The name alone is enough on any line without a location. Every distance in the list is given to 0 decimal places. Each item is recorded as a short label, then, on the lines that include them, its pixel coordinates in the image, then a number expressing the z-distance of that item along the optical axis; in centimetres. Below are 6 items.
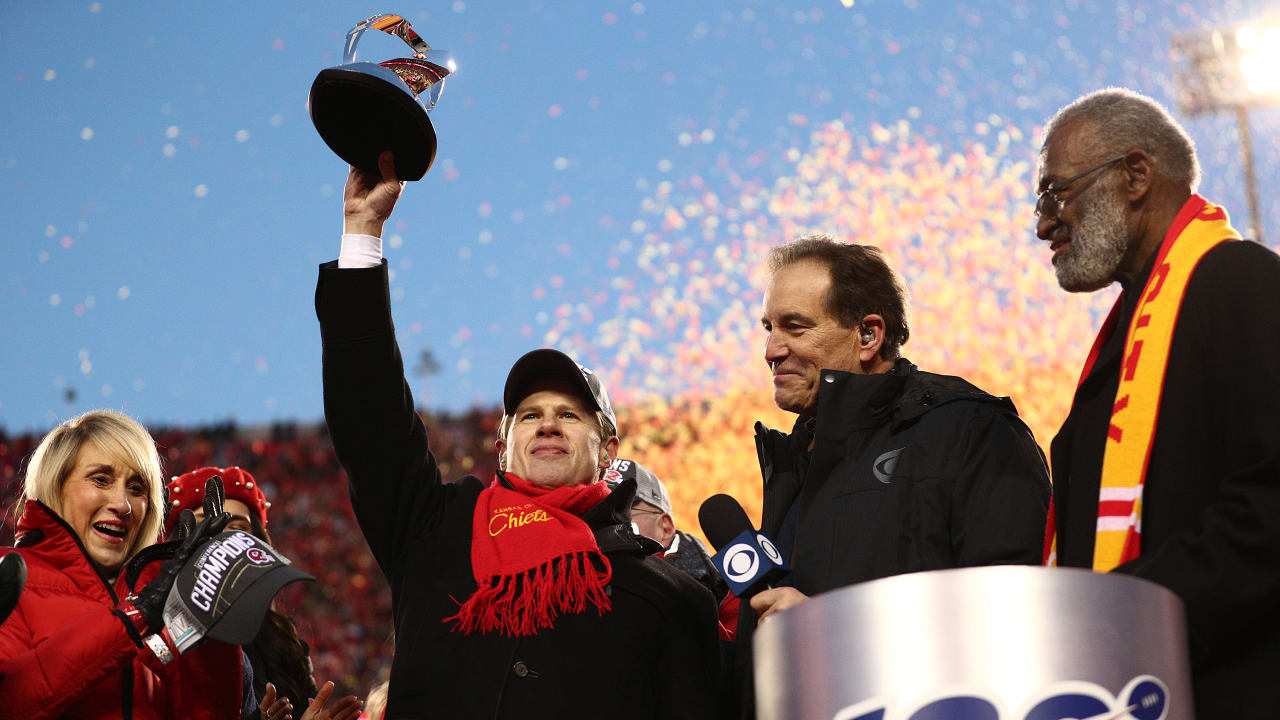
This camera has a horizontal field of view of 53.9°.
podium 162
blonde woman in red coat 292
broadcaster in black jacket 286
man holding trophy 304
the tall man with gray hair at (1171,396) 211
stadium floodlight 1870
